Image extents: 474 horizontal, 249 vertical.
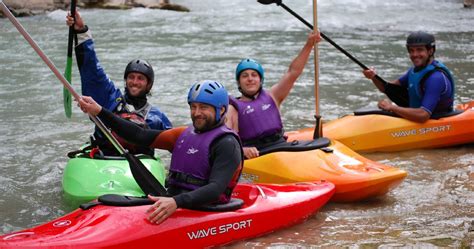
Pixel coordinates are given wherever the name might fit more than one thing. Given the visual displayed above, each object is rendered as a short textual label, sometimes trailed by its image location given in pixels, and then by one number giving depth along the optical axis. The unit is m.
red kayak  7.60
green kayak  9.81
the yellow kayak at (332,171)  10.40
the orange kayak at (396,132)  13.84
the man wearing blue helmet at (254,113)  11.40
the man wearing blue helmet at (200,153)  8.11
